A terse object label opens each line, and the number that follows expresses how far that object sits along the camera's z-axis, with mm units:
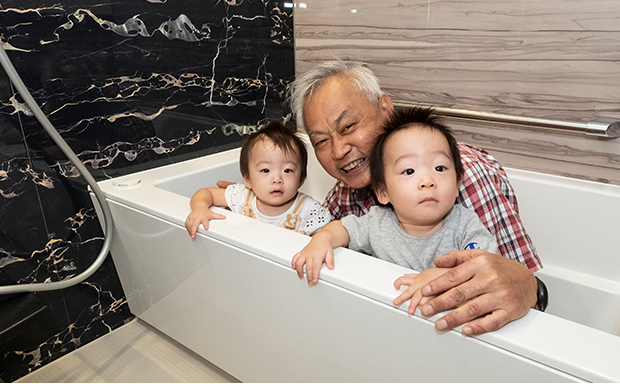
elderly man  643
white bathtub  630
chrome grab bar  1240
